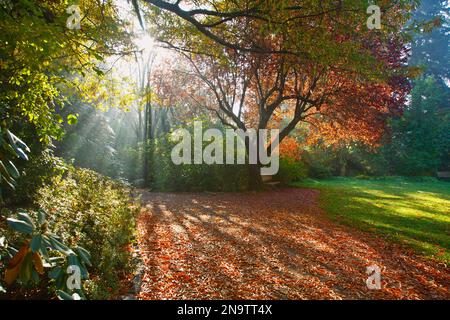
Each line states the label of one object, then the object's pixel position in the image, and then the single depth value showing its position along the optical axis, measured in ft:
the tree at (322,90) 32.32
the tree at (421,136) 83.20
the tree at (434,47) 120.06
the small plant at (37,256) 4.76
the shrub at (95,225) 11.27
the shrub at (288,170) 53.21
